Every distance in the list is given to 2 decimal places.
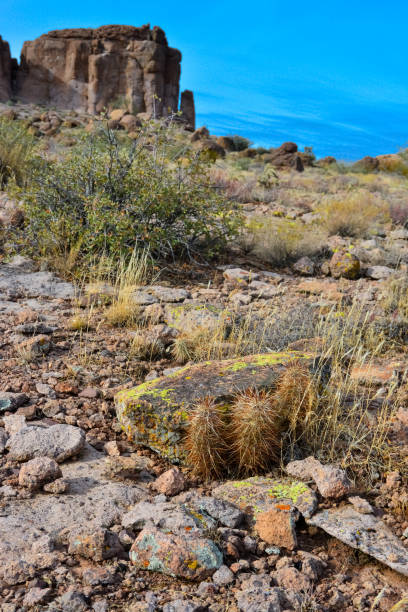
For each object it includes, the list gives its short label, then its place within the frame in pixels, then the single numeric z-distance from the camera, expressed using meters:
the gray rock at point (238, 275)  6.42
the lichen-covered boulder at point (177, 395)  2.97
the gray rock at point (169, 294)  5.41
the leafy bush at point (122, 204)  6.09
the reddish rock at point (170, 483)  2.67
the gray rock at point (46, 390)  3.53
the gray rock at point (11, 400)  3.28
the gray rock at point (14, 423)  3.03
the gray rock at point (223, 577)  2.08
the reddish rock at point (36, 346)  4.04
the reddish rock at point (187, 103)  46.50
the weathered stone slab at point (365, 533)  2.25
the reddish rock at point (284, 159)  24.62
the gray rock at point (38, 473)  2.55
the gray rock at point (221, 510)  2.41
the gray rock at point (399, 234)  9.97
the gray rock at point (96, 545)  2.15
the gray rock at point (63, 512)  2.09
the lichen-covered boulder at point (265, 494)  2.54
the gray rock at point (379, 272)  7.08
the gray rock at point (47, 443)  2.80
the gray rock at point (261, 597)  1.92
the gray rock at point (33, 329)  4.40
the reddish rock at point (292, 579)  2.09
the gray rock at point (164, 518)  2.27
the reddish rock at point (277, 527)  2.36
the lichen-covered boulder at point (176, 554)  2.09
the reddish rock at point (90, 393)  3.58
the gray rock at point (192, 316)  4.54
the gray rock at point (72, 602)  1.86
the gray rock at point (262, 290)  5.91
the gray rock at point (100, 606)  1.87
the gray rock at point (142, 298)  5.15
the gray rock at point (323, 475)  2.62
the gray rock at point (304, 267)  7.32
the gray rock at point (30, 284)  5.45
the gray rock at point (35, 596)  1.86
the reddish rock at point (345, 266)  7.11
